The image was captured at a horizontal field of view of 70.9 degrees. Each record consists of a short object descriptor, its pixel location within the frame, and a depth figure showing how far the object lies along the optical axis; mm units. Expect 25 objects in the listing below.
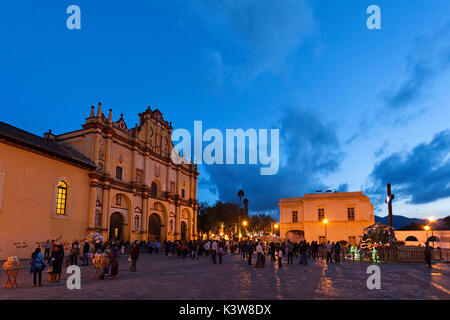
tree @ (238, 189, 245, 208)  79338
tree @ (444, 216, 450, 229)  72775
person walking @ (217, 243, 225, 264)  21812
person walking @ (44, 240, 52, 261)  21297
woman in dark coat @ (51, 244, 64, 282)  11969
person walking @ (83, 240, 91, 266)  18778
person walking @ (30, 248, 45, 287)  11188
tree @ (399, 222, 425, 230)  68700
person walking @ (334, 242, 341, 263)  23156
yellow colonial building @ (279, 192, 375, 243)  41625
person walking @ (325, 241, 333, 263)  22727
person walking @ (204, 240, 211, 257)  30556
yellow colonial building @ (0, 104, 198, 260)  22047
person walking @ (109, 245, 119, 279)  13102
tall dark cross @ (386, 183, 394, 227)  40747
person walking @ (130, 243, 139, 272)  15472
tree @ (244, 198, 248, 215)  82338
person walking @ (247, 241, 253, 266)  20658
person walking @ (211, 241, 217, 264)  22138
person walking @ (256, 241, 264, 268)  18311
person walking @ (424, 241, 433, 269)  18305
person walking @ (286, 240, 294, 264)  22003
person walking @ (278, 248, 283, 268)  18961
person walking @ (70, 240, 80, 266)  17008
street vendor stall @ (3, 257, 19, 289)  10562
